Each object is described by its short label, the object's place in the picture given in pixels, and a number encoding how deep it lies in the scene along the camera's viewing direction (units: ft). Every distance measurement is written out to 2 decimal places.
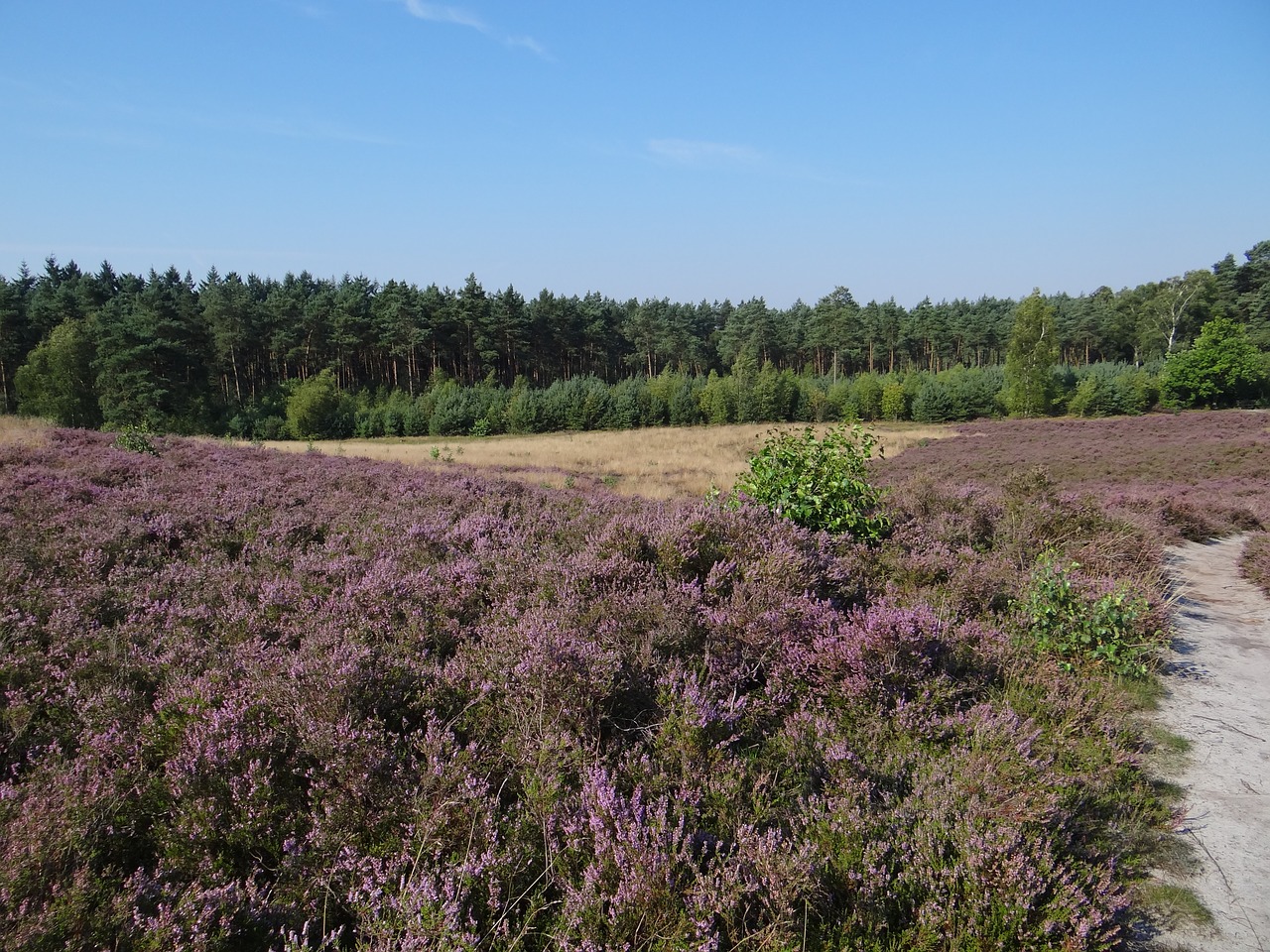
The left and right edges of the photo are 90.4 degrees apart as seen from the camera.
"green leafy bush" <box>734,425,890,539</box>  22.21
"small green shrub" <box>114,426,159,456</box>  36.50
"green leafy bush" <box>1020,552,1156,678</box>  16.89
